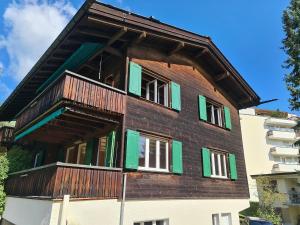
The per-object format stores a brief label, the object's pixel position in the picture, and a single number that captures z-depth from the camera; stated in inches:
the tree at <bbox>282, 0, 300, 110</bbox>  796.6
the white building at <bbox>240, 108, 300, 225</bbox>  1776.6
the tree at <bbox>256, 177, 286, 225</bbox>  996.2
